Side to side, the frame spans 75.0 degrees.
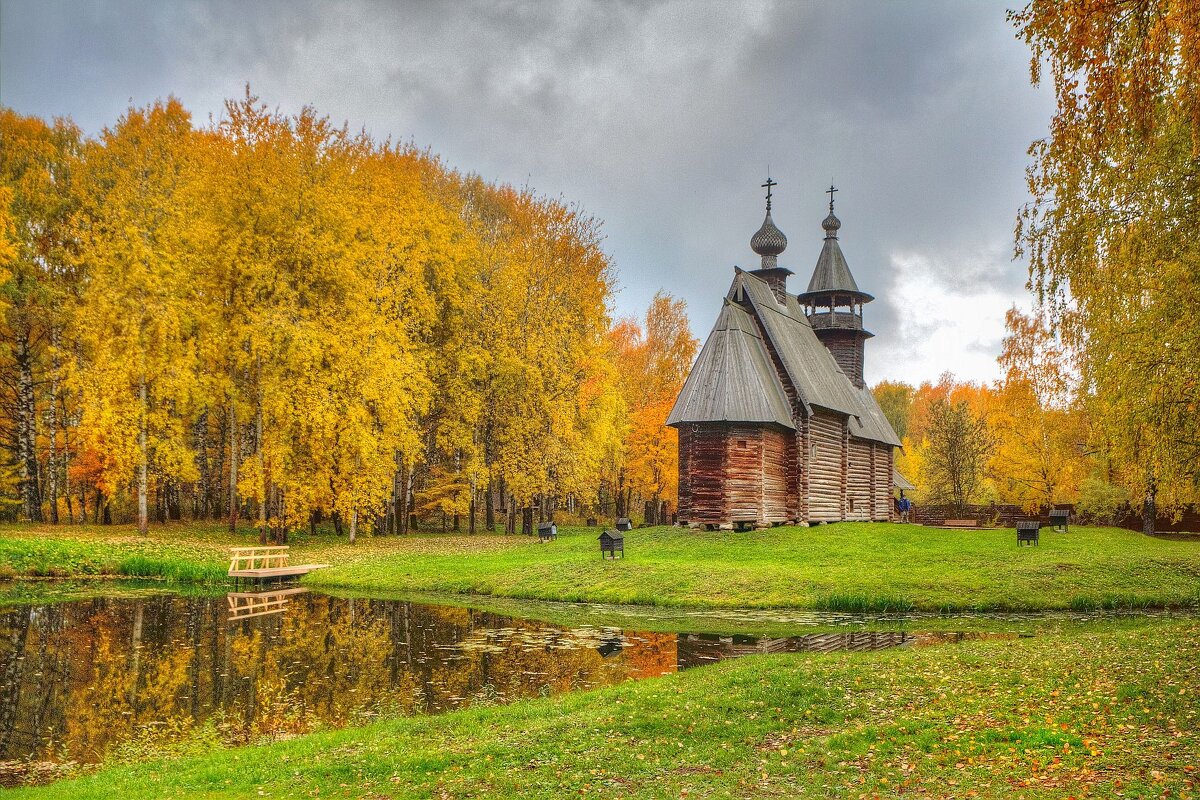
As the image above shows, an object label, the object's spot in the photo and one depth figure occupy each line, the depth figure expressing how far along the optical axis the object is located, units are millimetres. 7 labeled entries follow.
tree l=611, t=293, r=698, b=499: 48125
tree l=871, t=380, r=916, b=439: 97375
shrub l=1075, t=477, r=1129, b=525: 41688
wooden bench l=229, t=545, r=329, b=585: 24875
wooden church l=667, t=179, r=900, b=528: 33500
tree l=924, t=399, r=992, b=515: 52938
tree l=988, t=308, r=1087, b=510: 42562
